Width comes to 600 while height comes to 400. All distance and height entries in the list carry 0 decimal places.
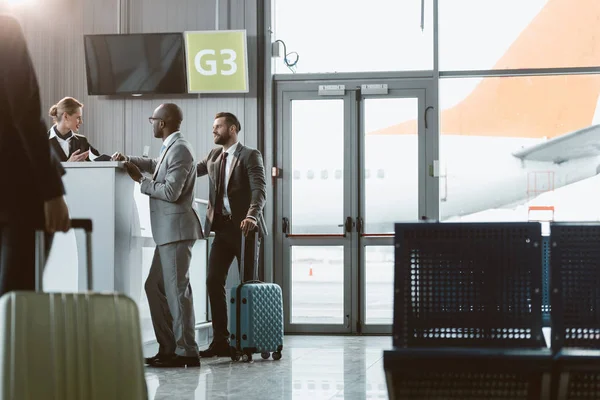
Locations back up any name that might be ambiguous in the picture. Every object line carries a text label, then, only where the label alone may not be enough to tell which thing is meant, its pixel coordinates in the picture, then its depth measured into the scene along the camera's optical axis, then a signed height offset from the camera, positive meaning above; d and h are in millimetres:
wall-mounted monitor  9031 +1459
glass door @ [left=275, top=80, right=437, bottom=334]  9094 +115
